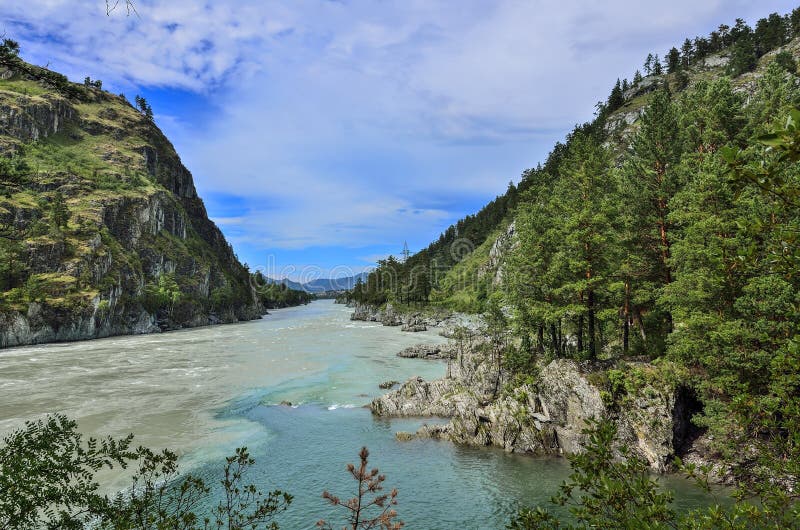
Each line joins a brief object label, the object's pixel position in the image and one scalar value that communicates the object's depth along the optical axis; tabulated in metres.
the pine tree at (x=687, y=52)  170.88
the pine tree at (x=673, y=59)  172.12
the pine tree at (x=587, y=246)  29.09
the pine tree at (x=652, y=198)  30.55
